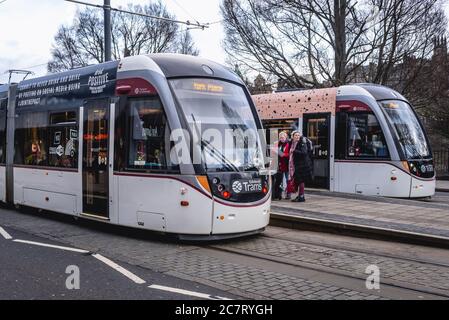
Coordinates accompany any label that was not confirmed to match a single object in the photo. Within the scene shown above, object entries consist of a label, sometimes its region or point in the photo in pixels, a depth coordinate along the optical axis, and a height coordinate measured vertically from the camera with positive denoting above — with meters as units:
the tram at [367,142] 13.55 +0.35
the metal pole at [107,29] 16.36 +3.88
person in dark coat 12.35 -0.16
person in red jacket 12.92 -0.22
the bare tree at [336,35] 22.38 +5.31
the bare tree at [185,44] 44.03 +8.97
